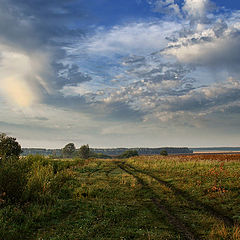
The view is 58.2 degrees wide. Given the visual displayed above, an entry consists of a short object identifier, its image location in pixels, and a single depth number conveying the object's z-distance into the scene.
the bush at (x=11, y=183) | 12.73
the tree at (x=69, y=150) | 141.12
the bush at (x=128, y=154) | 125.48
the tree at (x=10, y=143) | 49.43
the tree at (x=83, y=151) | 115.88
